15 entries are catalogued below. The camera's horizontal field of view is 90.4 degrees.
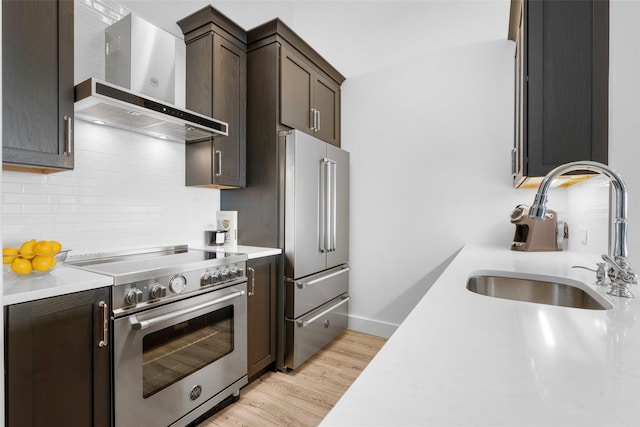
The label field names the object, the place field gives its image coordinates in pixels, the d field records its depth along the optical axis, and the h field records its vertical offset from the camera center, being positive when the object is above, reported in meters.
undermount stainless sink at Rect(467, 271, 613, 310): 1.23 -0.33
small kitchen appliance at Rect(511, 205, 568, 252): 2.17 -0.15
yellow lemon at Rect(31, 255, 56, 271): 1.37 -0.23
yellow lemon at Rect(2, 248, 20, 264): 1.39 -0.20
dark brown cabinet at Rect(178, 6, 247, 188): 2.30 +0.90
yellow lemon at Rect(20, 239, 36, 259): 1.38 -0.18
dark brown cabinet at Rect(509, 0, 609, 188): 1.37 +0.58
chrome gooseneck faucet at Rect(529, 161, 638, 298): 0.99 -0.02
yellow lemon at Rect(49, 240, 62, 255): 1.44 -0.17
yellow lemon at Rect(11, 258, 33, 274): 1.32 -0.23
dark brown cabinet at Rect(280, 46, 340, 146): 2.51 +0.99
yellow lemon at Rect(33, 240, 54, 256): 1.38 -0.17
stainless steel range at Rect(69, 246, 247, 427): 1.46 -0.65
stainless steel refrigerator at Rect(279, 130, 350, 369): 2.38 -0.24
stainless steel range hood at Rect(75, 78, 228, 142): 1.56 +0.54
